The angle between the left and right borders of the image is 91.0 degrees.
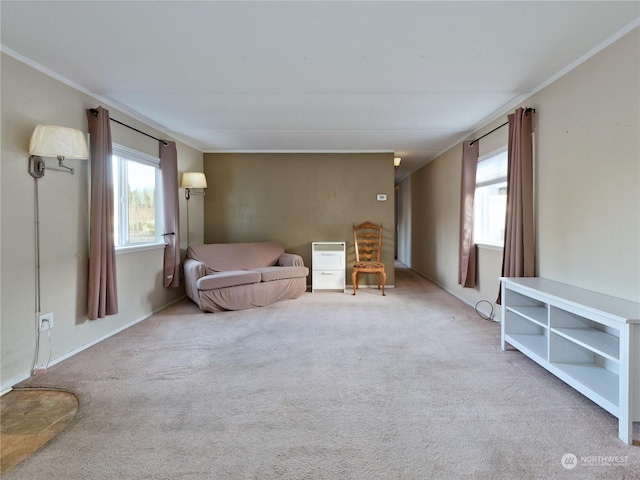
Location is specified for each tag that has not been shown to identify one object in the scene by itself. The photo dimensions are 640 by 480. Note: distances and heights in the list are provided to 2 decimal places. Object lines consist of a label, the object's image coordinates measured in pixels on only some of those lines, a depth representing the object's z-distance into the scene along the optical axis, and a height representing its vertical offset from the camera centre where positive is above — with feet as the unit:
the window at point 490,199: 12.04 +1.21
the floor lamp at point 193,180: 15.03 +2.39
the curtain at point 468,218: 13.12 +0.46
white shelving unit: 5.14 -2.22
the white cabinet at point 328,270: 16.70 -2.16
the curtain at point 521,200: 9.20 +0.84
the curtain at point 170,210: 13.08 +0.86
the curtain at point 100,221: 9.07 +0.28
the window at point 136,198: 11.14 +1.26
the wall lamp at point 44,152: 7.32 +1.88
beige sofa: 12.73 -1.95
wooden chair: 17.46 -0.78
